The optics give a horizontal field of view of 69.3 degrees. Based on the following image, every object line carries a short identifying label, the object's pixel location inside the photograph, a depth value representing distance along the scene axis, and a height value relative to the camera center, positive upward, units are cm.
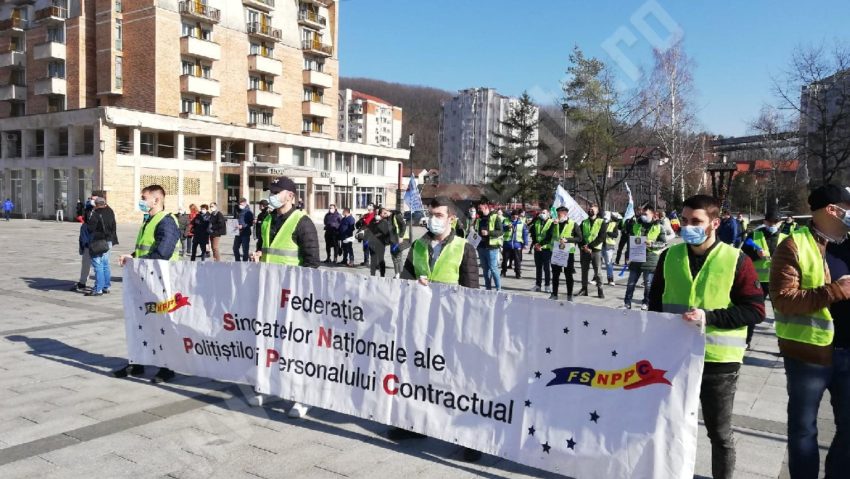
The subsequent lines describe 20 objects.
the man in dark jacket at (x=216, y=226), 1762 -54
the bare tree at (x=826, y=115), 2573 +459
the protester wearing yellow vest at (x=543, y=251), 1305 -84
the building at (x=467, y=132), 12900 +1713
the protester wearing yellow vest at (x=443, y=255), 514 -37
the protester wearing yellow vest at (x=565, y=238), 1187 -47
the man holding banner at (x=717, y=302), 375 -53
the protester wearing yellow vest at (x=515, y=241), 1669 -77
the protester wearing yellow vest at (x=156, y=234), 661 -30
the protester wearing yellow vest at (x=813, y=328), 362 -65
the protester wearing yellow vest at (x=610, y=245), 1410 -73
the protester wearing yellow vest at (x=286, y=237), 587 -27
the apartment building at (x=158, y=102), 4238 +848
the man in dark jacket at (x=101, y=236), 1152 -58
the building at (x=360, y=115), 13962 +2226
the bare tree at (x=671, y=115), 3259 +552
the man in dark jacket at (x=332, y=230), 1859 -63
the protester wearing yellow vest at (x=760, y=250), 891 -49
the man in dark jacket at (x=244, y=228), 1736 -58
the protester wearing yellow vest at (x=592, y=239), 1253 -51
